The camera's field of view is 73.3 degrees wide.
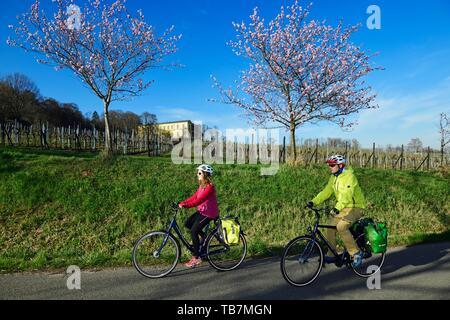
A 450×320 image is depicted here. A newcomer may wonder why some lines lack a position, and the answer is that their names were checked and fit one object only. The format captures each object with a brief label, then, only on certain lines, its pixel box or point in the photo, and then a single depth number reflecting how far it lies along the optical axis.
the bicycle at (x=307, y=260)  4.72
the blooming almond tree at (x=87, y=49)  15.22
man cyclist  5.19
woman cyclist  5.60
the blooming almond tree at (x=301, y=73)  16.88
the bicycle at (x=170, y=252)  5.19
